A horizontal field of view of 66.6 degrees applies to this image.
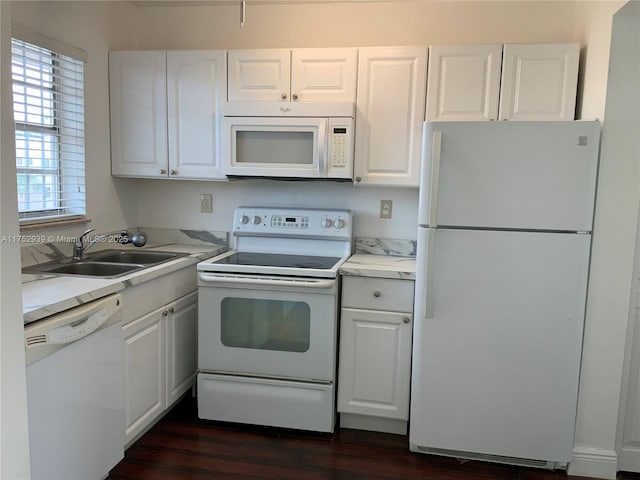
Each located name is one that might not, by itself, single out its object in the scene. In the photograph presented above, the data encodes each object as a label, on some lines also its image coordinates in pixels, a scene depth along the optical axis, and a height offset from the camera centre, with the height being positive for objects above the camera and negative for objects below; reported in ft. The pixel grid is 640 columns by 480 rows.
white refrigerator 6.91 -1.28
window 7.39 +0.79
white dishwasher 5.20 -2.49
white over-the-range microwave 8.50 +0.87
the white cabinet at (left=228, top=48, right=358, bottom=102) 8.66 +2.05
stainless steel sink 7.47 -1.40
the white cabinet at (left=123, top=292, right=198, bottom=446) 7.22 -2.88
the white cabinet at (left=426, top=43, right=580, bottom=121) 8.04 +1.92
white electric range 8.02 -2.59
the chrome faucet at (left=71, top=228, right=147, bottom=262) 8.12 -0.99
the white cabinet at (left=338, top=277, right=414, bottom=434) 8.09 -2.60
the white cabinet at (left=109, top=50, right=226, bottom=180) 9.06 +1.35
